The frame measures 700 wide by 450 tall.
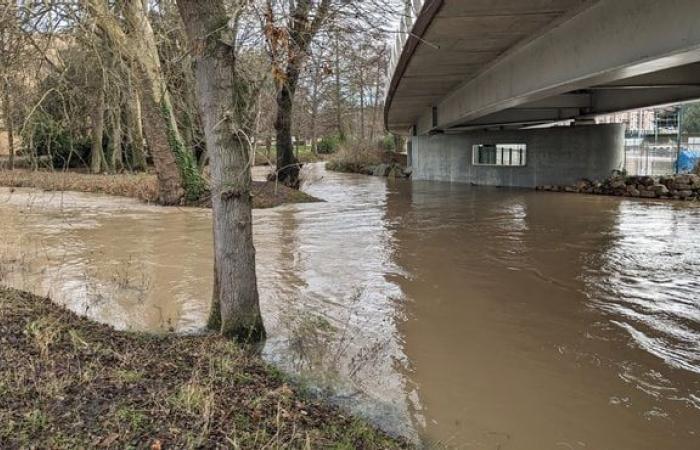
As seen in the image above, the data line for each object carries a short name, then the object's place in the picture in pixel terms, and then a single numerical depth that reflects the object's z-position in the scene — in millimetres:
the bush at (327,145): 53641
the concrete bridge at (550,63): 6930
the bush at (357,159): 38344
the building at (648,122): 48984
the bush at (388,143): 42562
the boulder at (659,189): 19734
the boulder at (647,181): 20141
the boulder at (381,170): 35094
